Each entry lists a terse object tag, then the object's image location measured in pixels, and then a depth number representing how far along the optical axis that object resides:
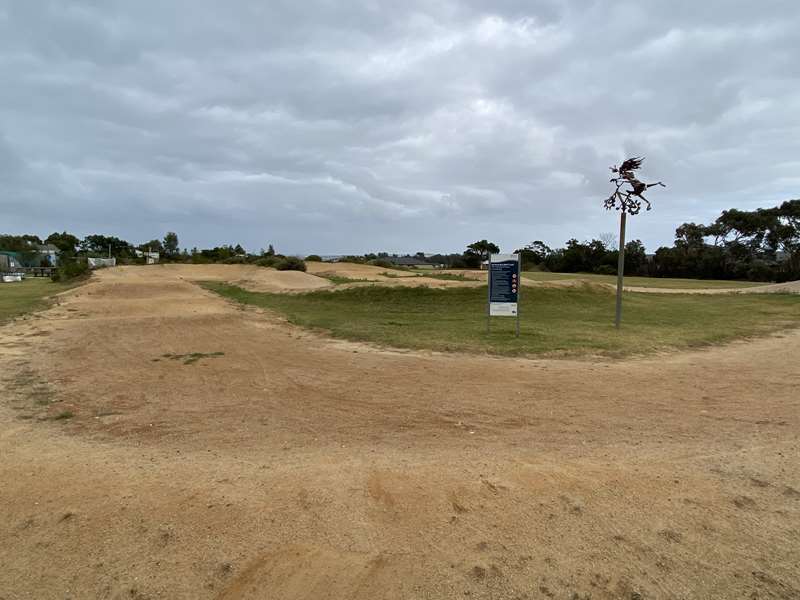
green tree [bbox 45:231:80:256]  102.50
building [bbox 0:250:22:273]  60.43
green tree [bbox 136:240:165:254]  91.62
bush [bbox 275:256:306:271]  45.00
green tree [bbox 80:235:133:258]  94.47
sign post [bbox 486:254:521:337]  12.03
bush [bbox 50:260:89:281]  42.34
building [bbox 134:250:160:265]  71.56
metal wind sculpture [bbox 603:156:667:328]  13.72
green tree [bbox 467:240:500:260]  82.25
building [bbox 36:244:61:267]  80.00
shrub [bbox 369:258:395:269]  58.28
